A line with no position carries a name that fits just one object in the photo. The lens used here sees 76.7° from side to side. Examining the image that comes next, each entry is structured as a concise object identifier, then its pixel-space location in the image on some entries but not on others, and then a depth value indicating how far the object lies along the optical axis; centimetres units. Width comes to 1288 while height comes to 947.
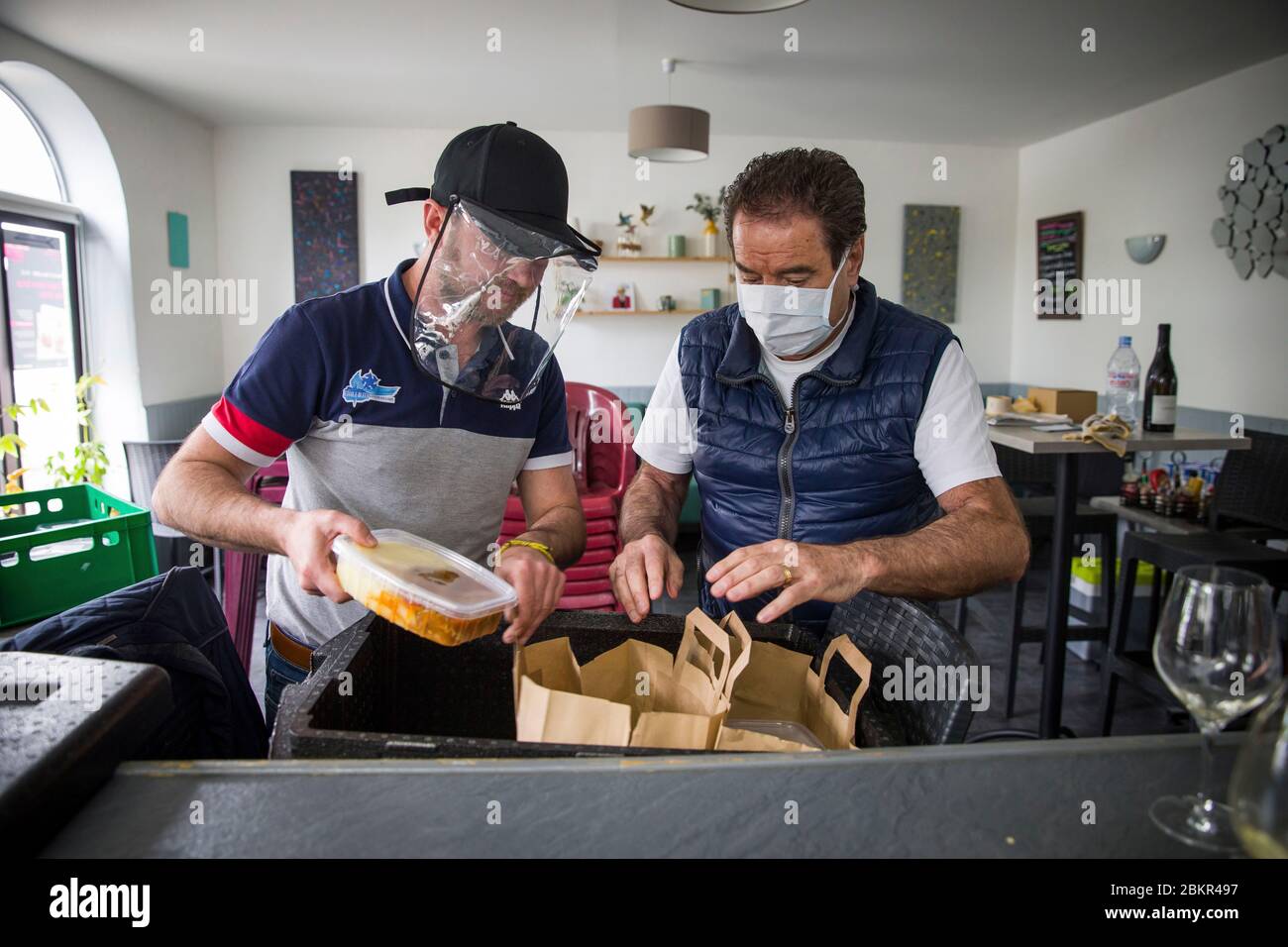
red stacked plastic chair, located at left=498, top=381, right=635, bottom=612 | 309
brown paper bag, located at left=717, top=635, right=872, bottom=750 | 99
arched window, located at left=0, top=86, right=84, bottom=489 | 424
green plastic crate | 197
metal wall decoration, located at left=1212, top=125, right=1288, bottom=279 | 429
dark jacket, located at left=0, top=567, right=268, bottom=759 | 102
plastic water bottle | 307
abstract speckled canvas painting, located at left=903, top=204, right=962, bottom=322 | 677
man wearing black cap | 123
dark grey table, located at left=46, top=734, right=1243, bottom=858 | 62
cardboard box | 315
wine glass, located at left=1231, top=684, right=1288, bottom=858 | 45
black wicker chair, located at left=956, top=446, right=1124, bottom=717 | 317
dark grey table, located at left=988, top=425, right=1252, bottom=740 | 266
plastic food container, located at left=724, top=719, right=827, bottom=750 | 95
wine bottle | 279
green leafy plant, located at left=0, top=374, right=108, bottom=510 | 399
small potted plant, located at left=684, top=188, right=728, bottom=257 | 643
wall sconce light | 513
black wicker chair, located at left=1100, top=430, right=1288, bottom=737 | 272
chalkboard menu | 609
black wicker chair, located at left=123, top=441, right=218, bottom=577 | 380
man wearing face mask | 143
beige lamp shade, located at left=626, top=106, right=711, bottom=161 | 439
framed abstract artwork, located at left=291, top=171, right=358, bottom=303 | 627
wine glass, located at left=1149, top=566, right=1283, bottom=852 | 76
